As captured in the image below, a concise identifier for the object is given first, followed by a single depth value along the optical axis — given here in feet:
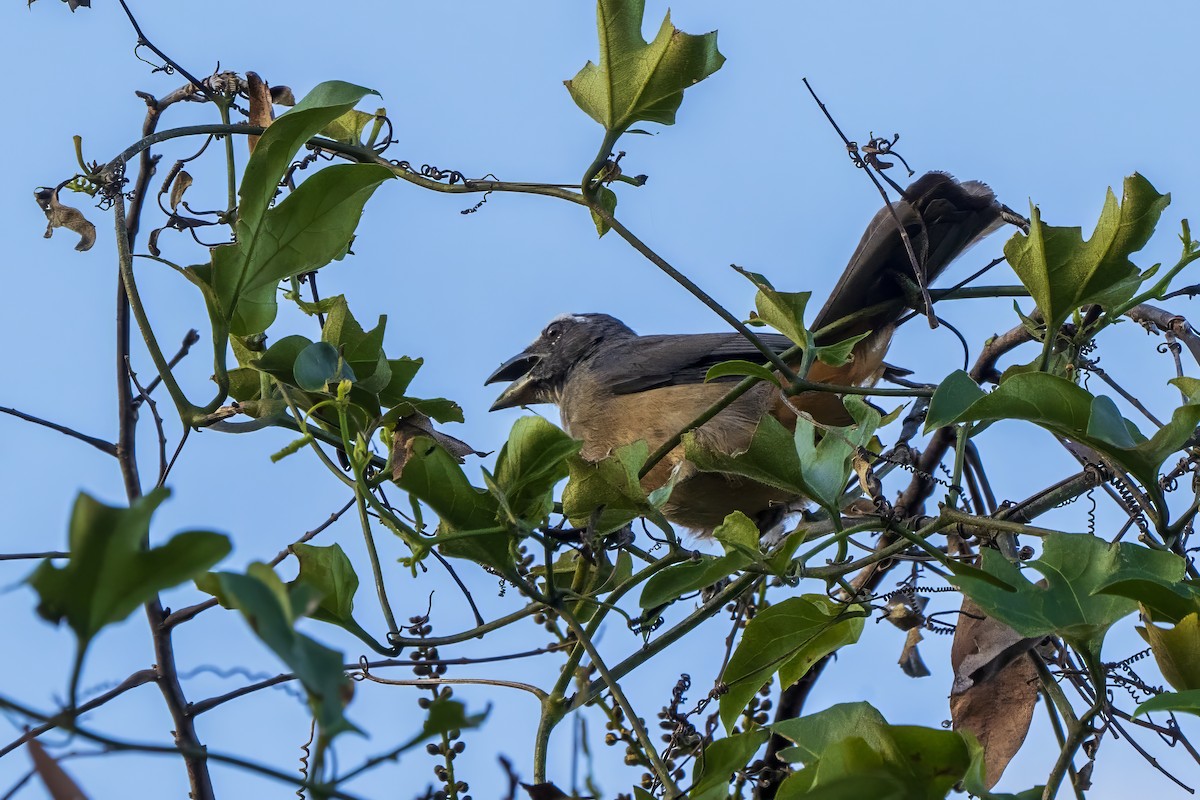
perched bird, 21.24
